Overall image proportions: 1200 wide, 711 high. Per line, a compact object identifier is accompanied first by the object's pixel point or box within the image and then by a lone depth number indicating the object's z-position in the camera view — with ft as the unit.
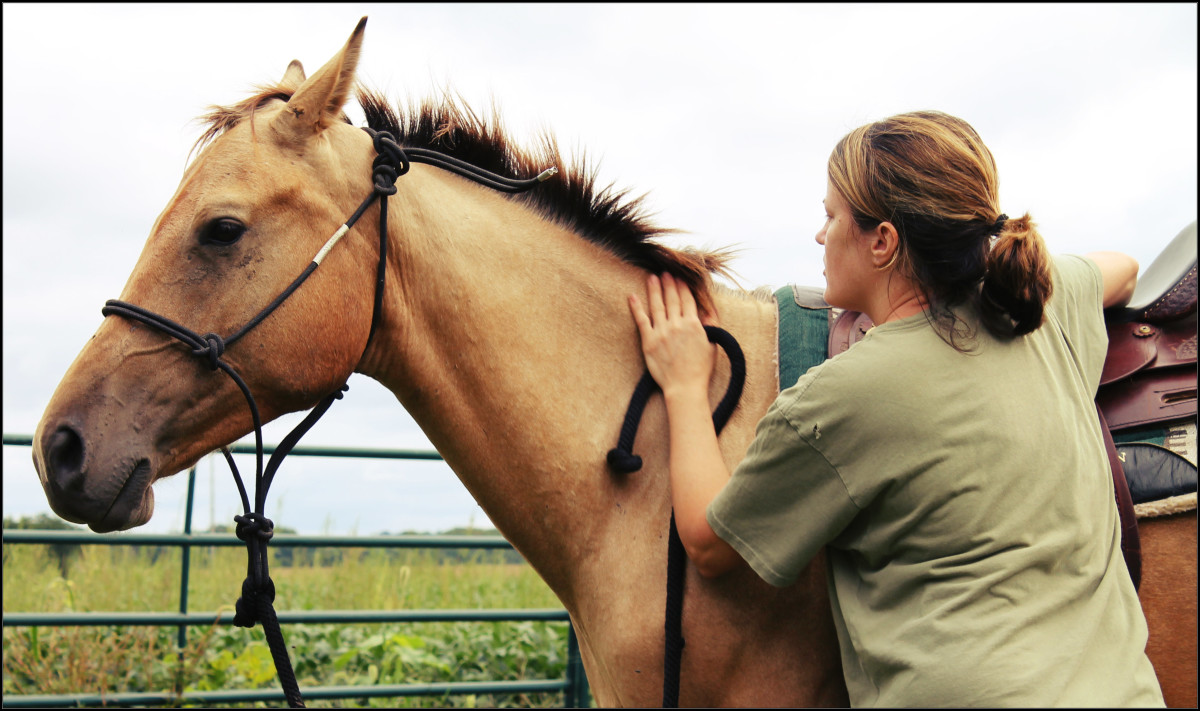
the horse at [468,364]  5.76
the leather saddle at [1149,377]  6.15
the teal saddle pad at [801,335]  6.49
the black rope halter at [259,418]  5.76
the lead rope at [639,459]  5.68
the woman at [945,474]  4.42
